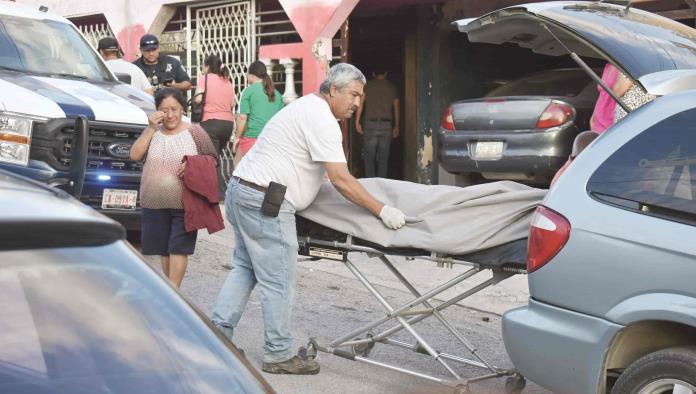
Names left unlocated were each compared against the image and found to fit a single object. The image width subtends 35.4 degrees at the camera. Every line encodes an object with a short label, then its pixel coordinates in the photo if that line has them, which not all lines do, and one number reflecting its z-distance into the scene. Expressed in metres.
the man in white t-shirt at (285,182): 5.90
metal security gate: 14.73
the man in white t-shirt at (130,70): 11.04
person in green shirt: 11.65
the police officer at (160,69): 11.64
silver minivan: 4.11
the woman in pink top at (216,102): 11.74
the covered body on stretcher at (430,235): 5.19
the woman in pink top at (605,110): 7.02
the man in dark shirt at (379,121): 14.67
